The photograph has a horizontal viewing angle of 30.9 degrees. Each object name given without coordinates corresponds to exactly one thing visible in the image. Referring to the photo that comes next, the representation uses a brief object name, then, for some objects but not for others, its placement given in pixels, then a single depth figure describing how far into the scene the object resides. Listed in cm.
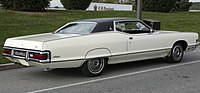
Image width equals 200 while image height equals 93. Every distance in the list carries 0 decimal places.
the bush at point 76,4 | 2514
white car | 728
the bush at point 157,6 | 2608
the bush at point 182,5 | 3376
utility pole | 1395
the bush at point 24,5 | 1897
